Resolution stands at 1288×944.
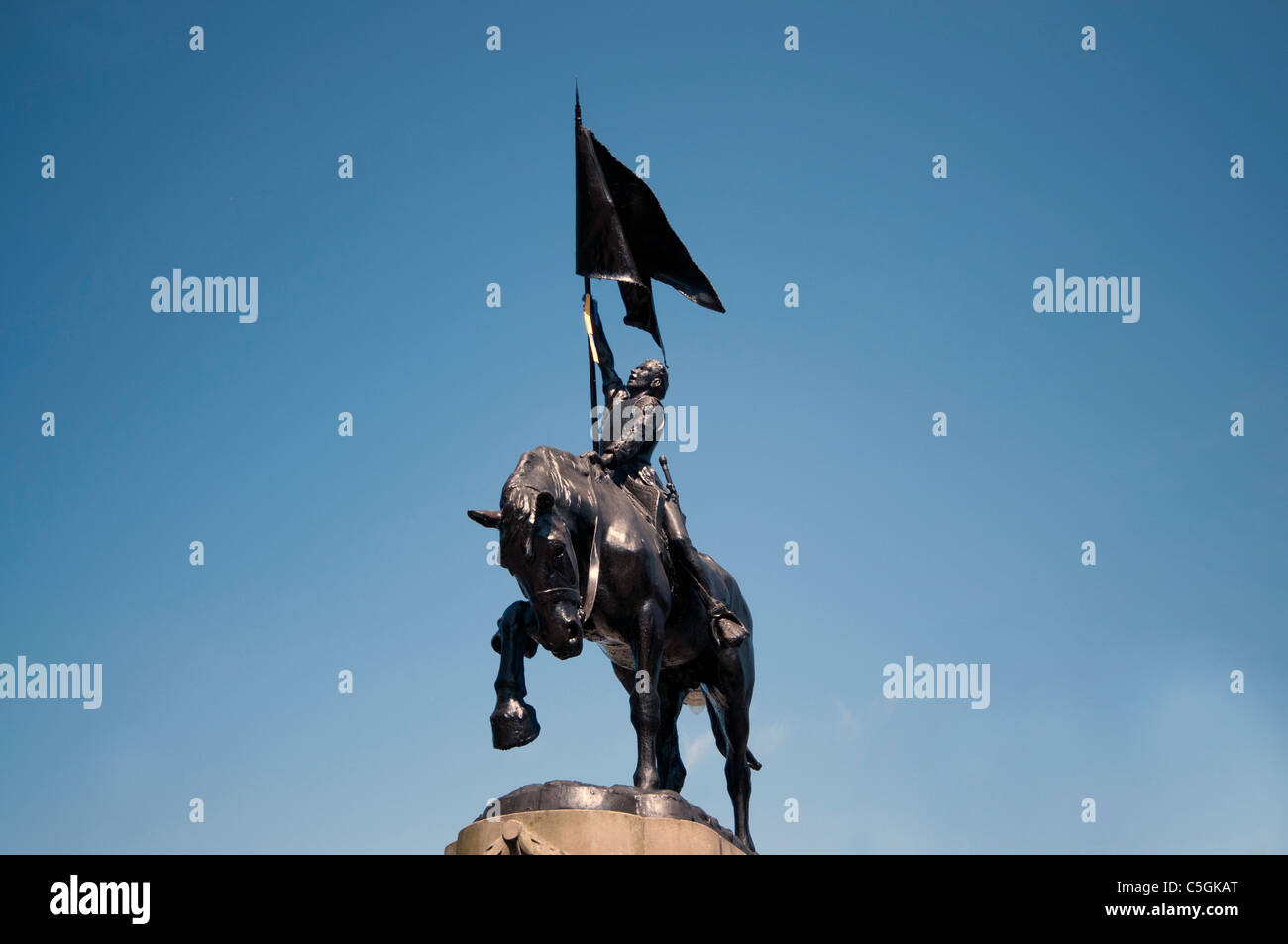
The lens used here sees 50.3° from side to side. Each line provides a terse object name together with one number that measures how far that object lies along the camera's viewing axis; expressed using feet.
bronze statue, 38.52
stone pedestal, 35.81
